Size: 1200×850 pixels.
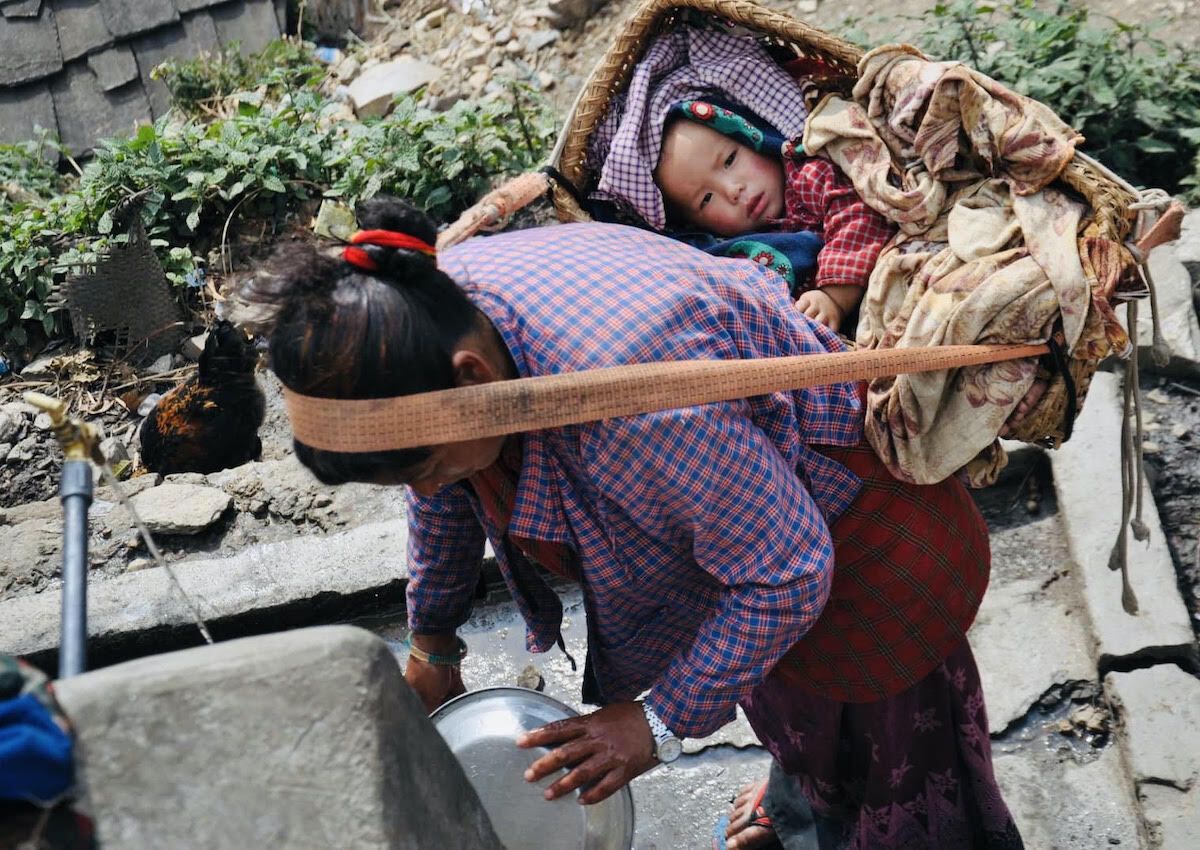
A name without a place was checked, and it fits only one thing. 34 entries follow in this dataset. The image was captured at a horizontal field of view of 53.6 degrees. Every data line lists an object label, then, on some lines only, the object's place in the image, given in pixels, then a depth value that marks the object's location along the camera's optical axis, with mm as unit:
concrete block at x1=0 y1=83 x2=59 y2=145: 6680
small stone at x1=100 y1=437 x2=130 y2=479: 4477
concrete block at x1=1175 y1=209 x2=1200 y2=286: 3744
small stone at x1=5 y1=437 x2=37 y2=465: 4488
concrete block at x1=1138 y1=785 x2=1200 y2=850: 2543
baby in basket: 2182
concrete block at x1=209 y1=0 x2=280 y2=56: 6957
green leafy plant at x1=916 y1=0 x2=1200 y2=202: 4273
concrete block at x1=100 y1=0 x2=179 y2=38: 6797
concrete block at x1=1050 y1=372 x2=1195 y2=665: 2936
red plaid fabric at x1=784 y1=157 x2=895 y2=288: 2160
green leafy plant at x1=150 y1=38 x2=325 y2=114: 6461
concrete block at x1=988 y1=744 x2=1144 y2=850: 2729
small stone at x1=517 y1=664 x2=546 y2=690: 3316
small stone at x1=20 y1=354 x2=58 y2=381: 4945
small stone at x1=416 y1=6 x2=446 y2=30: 7133
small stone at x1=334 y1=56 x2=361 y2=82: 6938
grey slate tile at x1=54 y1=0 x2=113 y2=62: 6785
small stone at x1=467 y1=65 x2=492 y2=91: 6371
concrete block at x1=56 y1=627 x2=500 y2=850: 1226
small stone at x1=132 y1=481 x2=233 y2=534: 3736
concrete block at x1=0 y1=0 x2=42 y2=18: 6754
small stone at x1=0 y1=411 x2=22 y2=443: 4570
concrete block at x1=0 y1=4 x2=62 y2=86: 6738
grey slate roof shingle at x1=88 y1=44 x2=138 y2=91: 6754
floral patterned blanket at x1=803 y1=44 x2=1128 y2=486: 1872
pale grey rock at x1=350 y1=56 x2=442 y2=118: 6332
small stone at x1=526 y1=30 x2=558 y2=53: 6586
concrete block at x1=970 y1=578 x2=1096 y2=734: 3035
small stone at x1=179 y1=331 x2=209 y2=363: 4922
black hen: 4152
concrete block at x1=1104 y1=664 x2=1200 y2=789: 2678
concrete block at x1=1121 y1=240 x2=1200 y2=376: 3539
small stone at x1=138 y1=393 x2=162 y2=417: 4732
